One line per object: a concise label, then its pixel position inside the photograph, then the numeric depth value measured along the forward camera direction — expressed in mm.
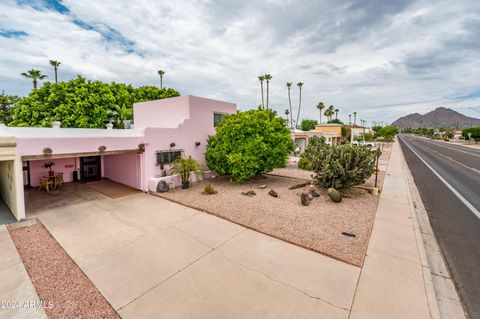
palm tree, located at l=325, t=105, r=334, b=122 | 82356
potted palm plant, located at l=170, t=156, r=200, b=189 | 13375
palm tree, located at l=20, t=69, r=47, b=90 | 30069
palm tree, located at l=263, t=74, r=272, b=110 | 53156
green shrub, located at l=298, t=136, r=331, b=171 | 12242
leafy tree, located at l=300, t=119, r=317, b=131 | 73312
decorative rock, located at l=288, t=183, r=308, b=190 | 13570
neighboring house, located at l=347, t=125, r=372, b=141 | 51888
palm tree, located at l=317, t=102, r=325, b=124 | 80481
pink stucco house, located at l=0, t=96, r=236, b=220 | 8789
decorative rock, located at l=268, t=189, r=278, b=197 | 11812
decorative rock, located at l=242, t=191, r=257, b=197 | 11974
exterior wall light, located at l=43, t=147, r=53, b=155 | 9109
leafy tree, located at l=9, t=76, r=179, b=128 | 21594
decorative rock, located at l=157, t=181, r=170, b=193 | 12617
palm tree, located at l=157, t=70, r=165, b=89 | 44319
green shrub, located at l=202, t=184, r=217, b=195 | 12109
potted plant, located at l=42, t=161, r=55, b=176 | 13609
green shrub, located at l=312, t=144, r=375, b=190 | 11383
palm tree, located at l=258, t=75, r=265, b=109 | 53406
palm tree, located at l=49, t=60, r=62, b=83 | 33031
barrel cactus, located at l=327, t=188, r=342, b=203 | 10695
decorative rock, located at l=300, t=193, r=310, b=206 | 10424
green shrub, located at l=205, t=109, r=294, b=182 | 13375
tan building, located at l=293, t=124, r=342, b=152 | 33275
